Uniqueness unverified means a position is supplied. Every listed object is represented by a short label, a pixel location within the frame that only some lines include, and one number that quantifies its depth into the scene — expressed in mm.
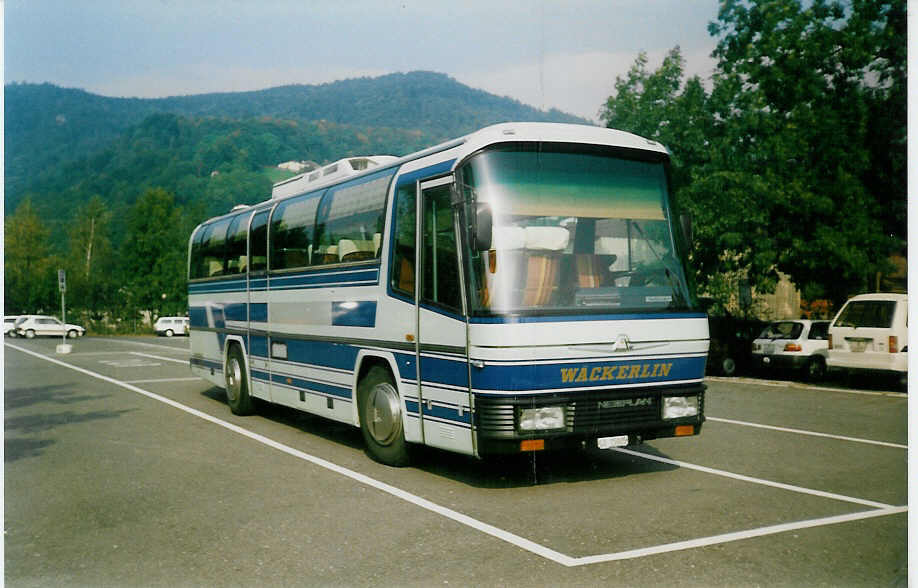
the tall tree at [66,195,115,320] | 67288
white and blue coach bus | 7031
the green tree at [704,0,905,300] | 18812
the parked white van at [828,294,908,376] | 15633
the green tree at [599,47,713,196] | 21719
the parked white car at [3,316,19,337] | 49419
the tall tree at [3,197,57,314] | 47531
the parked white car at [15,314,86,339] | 50219
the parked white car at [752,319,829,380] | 19766
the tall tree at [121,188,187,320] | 69125
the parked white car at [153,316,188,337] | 57594
